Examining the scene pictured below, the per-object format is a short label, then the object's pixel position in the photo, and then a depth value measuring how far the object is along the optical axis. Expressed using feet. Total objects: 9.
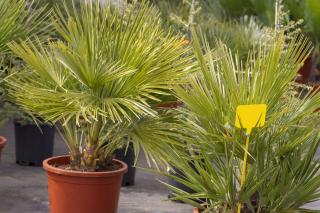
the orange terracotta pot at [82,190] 14.70
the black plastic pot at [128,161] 20.06
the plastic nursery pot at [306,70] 36.52
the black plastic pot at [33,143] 22.34
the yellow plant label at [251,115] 10.95
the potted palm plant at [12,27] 15.01
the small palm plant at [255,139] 11.56
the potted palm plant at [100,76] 13.28
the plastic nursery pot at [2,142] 15.75
